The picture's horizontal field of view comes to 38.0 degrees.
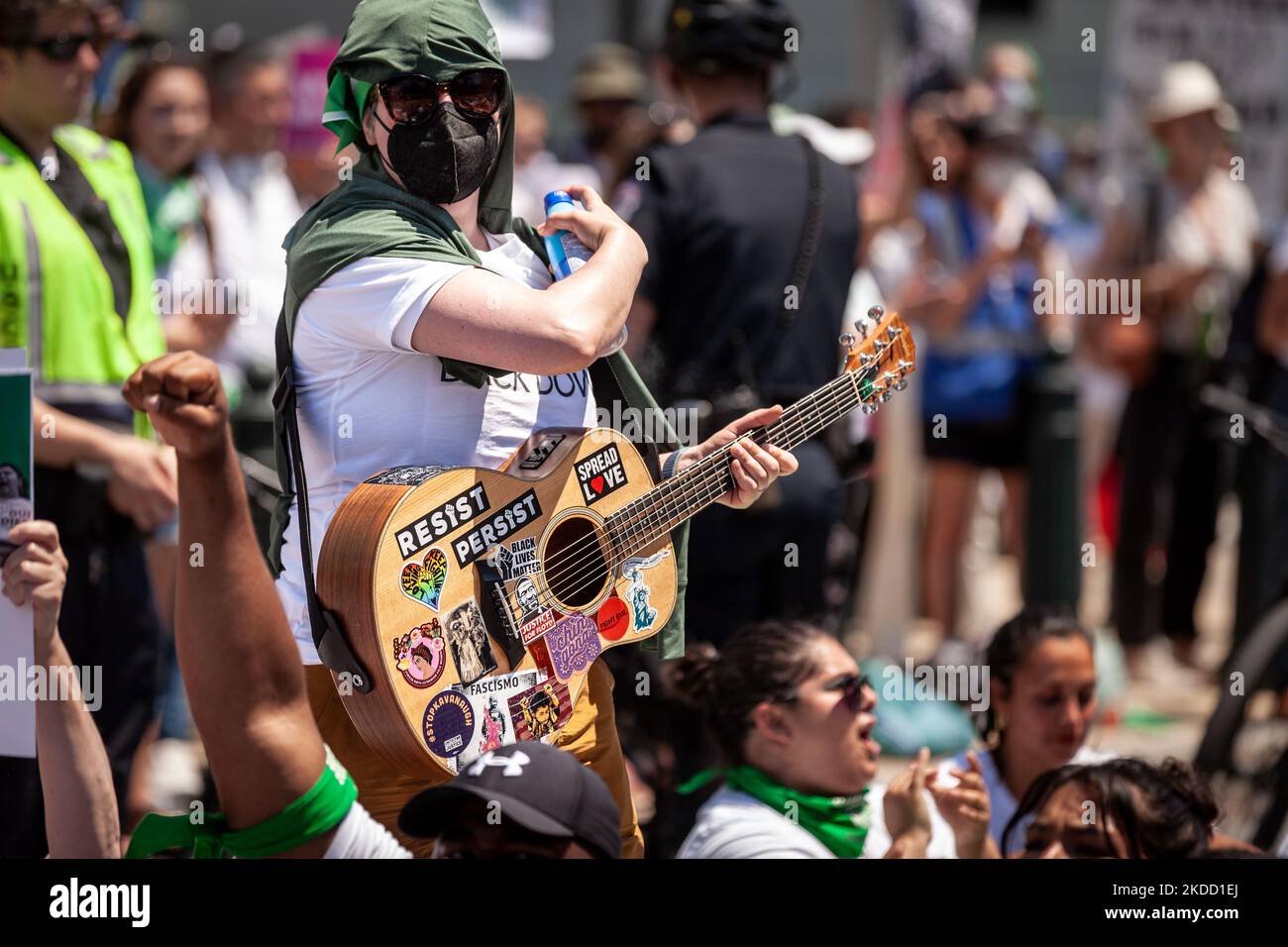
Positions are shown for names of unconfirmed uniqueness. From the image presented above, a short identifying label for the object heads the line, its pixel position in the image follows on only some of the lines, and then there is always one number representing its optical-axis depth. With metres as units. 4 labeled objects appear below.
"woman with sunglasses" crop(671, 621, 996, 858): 3.25
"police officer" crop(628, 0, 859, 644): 4.09
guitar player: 2.63
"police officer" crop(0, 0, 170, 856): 3.60
